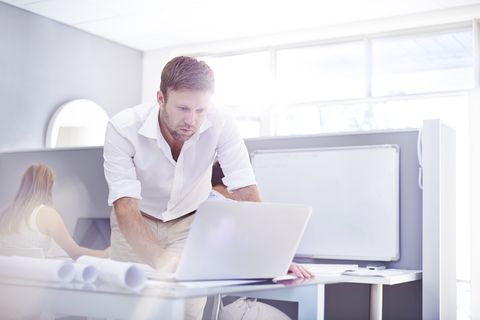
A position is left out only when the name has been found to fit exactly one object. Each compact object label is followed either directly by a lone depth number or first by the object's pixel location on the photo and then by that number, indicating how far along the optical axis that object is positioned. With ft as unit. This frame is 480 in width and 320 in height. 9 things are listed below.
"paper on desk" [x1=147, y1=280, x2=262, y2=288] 2.88
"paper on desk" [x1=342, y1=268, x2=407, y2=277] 6.47
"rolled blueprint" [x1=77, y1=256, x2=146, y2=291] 2.75
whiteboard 7.79
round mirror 15.02
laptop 2.95
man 4.71
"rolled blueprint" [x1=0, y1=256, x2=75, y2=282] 2.97
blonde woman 8.57
